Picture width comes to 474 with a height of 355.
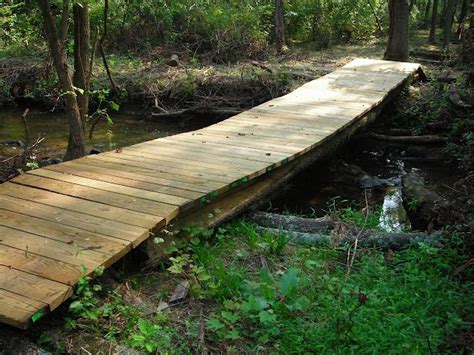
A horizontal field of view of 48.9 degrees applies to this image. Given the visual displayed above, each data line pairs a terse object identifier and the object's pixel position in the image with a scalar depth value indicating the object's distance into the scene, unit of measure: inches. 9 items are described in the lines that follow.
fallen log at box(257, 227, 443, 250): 191.9
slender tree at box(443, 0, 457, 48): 550.9
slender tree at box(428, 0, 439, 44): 645.9
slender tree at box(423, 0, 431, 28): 839.7
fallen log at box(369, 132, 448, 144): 361.4
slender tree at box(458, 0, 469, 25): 709.4
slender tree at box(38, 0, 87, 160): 230.1
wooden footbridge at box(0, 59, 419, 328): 135.6
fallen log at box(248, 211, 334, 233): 209.0
